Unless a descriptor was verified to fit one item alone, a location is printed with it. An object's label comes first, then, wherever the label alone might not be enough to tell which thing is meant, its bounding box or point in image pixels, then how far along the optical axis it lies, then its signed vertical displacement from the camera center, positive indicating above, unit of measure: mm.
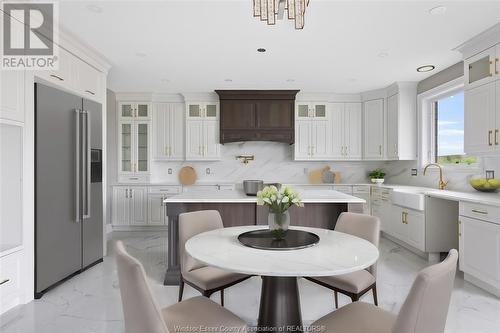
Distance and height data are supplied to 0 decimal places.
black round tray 1580 -427
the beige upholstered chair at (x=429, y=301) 1018 -484
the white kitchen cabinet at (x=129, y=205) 5172 -663
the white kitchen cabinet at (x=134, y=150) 5312 +324
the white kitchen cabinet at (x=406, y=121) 4676 +739
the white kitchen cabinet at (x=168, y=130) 5434 +698
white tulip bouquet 1777 -187
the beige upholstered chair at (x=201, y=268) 1956 -728
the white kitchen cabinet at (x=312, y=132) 5418 +657
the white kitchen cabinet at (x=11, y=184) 2393 -135
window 3943 +528
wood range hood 5176 +898
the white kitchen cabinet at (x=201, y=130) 5359 +688
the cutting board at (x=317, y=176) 5699 -171
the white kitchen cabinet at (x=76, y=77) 2821 +972
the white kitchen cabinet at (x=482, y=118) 2883 +506
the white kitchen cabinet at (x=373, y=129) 5125 +688
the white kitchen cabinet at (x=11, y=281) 2260 -905
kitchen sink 3633 -398
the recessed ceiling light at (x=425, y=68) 3873 +1337
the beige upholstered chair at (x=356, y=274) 1866 -725
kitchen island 2873 -449
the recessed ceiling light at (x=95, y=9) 2412 +1334
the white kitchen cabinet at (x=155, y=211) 5172 -768
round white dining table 1268 -438
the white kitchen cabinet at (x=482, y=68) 2858 +1033
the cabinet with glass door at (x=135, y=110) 5332 +1051
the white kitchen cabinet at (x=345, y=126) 5453 +769
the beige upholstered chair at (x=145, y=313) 1115 -583
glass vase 1795 -344
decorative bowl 3195 -194
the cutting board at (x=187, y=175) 5637 -145
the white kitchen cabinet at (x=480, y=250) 2553 -779
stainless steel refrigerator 2623 -175
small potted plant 5141 -171
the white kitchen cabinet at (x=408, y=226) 3681 -799
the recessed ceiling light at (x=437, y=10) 2449 +1334
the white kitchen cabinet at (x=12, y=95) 2275 +587
